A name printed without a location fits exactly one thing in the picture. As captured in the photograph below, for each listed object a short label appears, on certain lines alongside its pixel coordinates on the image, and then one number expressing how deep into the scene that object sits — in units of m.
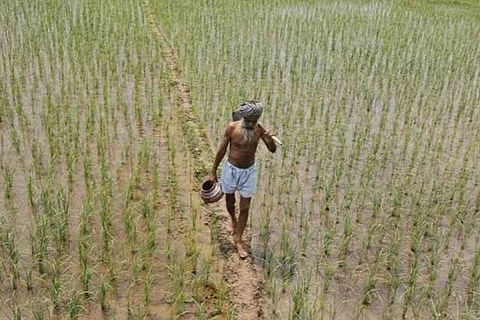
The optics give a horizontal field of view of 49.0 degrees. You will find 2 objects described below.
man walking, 3.39
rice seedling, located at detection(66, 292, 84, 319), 2.95
